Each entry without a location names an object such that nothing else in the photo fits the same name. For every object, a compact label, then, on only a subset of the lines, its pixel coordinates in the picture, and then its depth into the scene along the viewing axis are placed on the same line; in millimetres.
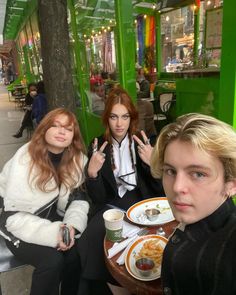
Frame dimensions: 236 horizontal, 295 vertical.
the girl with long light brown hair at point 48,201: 1729
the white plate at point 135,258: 1134
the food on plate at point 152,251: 1228
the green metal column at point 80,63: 4793
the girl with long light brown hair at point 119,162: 1991
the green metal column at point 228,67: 1850
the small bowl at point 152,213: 1504
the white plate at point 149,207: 1484
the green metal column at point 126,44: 3561
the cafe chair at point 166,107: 5434
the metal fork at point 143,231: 1392
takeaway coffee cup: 1343
